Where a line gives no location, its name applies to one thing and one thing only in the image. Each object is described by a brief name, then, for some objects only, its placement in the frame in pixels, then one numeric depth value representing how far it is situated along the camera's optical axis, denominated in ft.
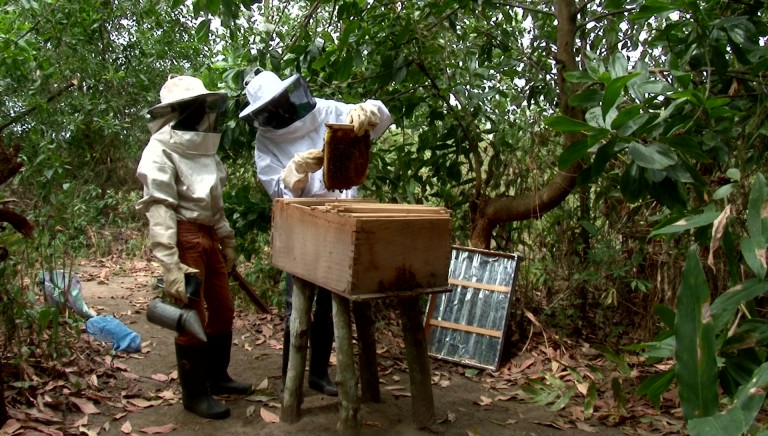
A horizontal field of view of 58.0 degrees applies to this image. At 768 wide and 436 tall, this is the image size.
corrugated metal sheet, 15.24
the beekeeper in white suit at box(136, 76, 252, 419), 10.90
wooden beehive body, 9.35
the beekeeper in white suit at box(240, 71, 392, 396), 11.25
